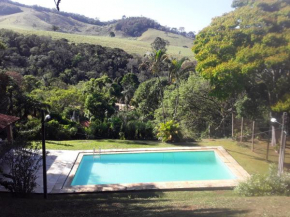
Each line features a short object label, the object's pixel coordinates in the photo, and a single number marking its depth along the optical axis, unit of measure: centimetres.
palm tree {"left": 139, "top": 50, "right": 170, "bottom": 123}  1676
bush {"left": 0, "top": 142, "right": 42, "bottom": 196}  820
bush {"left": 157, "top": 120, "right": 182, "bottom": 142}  1542
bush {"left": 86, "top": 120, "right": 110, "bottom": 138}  1702
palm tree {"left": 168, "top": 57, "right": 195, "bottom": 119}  1753
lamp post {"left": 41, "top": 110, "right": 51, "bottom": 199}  806
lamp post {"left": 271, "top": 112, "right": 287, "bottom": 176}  901
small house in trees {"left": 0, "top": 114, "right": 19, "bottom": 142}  1177
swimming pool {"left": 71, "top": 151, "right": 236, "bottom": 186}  1114
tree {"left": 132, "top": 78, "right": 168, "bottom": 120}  2441
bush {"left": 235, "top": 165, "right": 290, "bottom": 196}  823
